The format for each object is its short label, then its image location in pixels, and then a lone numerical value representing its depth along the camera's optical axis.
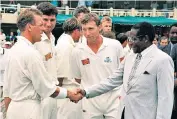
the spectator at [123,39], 10.82
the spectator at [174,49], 8.09
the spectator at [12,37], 22.91
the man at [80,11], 7.91
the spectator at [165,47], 9.41
